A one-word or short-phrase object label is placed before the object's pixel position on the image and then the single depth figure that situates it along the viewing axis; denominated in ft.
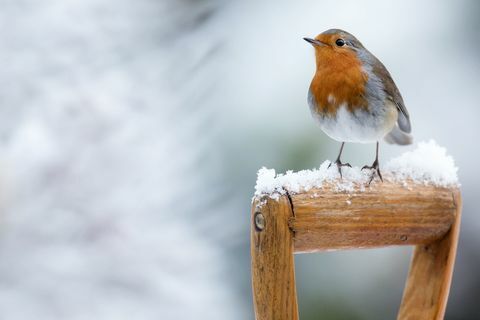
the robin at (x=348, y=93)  10.88
